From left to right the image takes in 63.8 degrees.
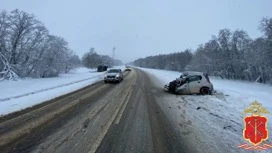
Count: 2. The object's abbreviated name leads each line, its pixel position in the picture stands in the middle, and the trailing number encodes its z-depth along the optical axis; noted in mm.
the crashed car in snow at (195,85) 15820
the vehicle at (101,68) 60531
